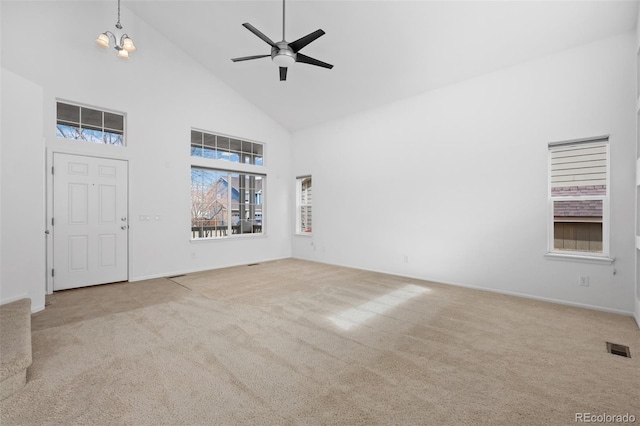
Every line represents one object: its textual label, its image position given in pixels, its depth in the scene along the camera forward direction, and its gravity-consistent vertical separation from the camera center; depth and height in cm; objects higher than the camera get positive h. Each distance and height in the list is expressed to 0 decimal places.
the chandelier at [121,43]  421 +252
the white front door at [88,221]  438 -17
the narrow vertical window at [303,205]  736 +17
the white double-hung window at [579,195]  361 +24
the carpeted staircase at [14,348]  186 -102
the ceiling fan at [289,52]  317 +189
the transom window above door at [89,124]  449 +142
